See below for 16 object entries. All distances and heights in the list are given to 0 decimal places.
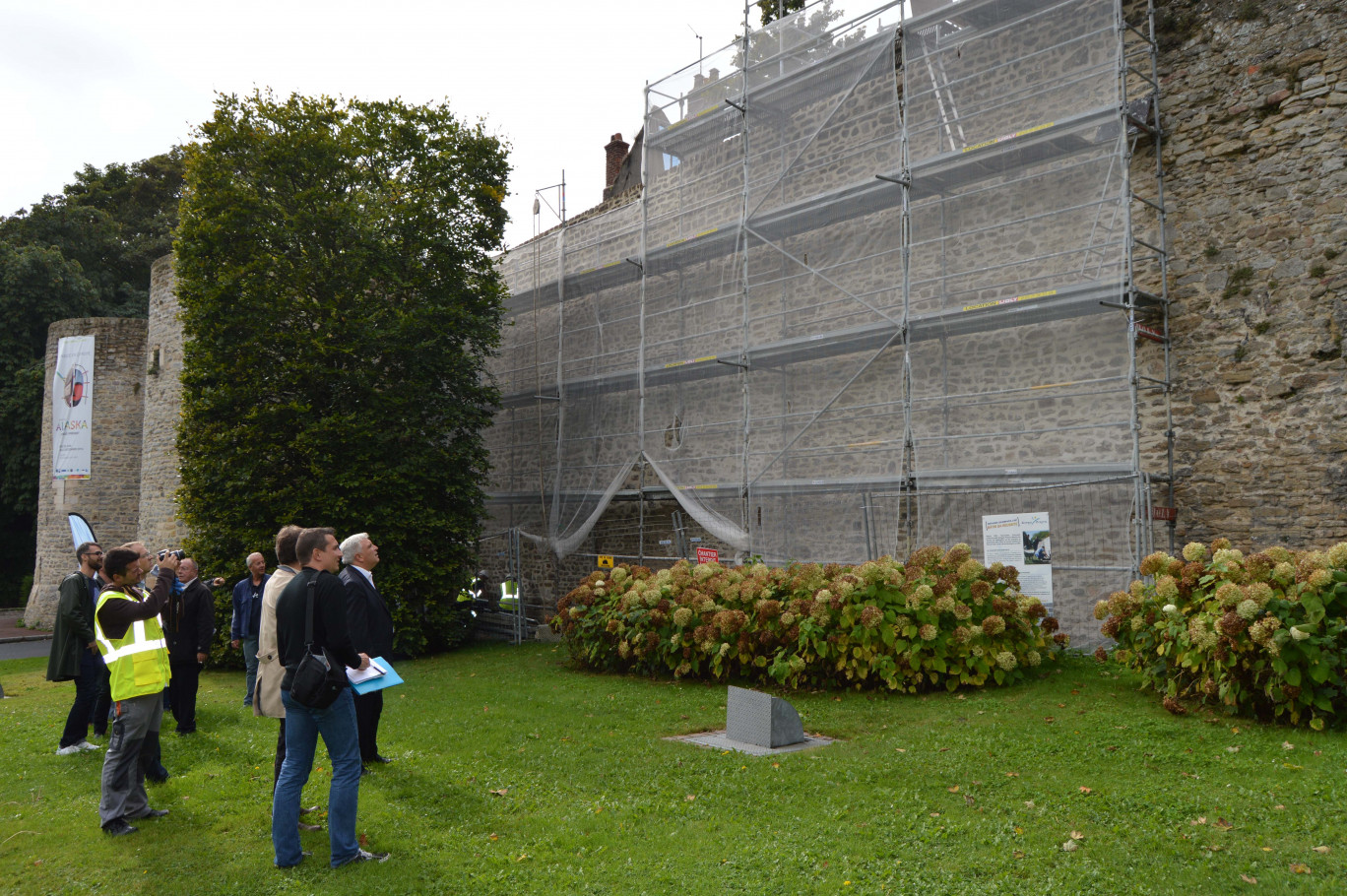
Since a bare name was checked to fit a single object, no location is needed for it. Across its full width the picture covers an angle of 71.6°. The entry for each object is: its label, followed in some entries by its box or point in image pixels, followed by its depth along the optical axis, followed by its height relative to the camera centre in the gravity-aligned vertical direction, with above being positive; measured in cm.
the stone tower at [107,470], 2312 +97
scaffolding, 1013 +277
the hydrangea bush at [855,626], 816 -102
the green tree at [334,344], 1380 +255
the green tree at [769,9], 1977 +1084
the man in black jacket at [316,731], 443 -104
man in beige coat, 488 -80
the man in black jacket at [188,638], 772 -110
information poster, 992 -30
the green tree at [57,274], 2758 +727
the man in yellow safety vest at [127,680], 512 -96
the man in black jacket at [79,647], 679 -104
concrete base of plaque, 644 -148
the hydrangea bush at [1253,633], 610 -76
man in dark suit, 575 -67
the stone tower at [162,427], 1834 +165
